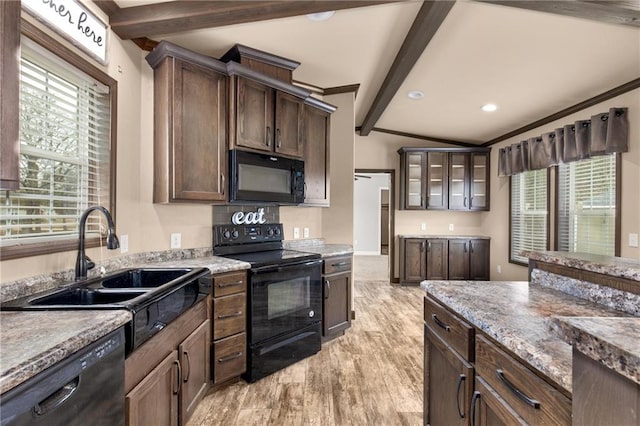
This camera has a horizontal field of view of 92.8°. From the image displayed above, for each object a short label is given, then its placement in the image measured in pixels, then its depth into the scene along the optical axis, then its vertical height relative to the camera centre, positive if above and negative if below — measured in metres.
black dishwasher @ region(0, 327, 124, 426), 0.76 -0.53
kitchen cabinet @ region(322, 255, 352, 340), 2.89 -0.85
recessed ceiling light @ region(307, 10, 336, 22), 2.20 +1.43
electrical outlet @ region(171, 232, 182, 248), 2.43 -0.24
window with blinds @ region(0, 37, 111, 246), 1.42 +0.32
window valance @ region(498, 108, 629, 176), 3.00 +0.81
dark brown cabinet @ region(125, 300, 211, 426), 1.23 -0.79
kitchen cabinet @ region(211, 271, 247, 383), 2.06 -0.81
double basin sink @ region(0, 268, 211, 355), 1.20 -0.42
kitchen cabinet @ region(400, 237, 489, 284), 5.29 -0.83
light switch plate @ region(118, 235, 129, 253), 2.04 -0.23
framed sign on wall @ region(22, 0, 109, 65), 1.46 +0.99
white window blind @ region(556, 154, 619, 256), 3.26 +0.07
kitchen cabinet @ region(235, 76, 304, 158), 2.42 +0.78
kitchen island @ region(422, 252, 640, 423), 0.56 -0.38
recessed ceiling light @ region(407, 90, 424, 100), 3.69 +1.44
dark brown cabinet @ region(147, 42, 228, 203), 2.15 +0.62
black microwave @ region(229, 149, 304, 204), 2.40 +0.27
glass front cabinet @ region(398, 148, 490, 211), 5.36 +0.57
